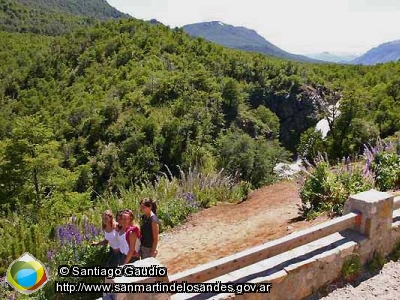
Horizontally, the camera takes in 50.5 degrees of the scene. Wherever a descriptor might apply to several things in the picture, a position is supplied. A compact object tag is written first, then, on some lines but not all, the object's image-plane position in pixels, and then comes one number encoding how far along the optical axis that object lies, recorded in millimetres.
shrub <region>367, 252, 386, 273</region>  4914
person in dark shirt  5090
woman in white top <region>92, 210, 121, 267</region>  5145
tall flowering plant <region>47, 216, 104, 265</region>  5285
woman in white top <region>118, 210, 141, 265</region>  4870
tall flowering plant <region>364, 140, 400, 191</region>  7199
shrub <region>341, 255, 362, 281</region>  4691
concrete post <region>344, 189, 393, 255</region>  4805
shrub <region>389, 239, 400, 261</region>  5121
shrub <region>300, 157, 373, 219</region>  6754
